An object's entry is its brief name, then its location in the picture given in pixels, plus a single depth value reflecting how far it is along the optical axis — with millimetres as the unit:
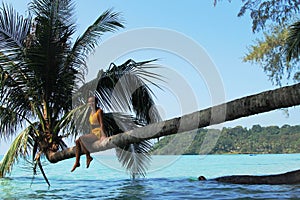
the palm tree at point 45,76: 10367
